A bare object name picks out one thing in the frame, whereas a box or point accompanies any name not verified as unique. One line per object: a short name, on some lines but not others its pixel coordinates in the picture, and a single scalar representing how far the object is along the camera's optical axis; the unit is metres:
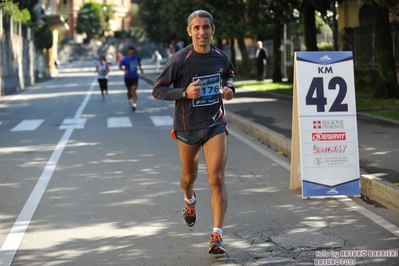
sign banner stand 9.41
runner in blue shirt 24.00
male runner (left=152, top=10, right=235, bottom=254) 6.93
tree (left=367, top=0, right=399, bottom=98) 22.97
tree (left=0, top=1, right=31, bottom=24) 30.16
